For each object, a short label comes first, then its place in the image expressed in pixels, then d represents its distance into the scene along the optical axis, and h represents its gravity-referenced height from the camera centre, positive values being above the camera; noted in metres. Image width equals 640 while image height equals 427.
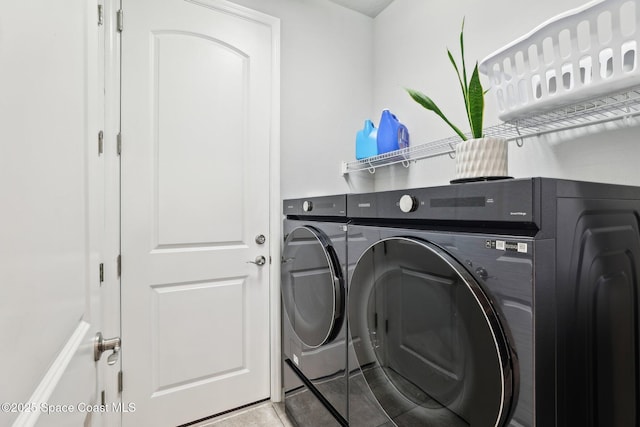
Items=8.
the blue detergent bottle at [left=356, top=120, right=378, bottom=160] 1.96 +0.51
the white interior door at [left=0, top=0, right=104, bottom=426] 0.31 +0.00
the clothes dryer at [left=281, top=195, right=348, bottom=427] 1.20 -0.46
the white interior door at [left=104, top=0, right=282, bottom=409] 1.87 +0.03
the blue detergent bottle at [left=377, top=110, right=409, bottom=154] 1.81 +0.51
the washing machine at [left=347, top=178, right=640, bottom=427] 0.59 -0.22
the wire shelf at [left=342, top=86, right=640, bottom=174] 0.95 +0.37
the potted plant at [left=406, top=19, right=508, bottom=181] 0.90 +0.18
